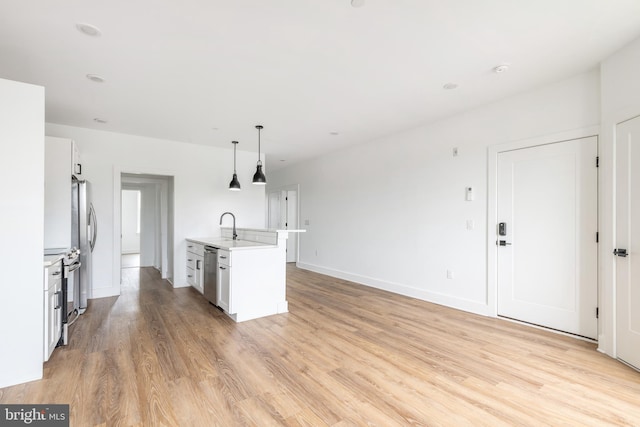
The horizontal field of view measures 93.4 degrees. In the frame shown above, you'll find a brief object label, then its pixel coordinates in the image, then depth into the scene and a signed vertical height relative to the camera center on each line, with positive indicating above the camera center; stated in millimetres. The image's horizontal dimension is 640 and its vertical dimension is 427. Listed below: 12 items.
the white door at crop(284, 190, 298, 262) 8164 -182
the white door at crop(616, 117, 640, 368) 2477 -220
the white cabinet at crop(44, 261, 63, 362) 2443 -813
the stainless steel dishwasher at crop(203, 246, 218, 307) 4066 -859
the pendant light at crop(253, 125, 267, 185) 4656 +563
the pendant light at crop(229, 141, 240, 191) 5117 +487
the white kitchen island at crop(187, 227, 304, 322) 3641 -803
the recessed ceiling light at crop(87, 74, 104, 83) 3002 +1379
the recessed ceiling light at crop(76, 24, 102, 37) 2248 +1397
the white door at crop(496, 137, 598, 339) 3039 -247
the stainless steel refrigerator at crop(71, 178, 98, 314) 3896 -281
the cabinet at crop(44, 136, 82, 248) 3551 +272
